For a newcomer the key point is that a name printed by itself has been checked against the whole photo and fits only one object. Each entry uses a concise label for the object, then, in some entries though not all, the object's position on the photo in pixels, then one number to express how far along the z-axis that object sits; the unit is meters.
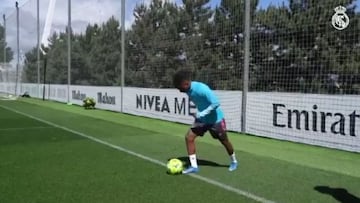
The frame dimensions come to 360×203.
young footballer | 7.32
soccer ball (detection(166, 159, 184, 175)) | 7.50
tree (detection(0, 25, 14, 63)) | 48.51
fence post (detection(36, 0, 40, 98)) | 36.79
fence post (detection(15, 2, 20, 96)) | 43.41
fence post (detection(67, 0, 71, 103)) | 29.05
